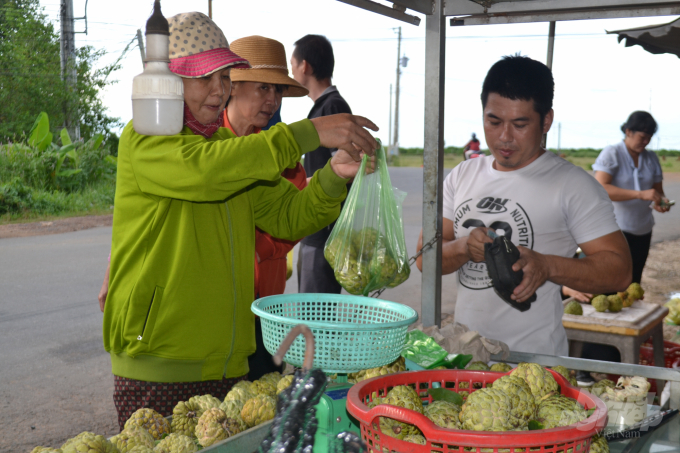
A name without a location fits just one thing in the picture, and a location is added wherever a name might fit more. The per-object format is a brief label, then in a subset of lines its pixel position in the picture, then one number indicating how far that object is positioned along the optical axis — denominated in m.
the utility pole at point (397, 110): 44.12
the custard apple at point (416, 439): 1.18
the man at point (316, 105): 3.61
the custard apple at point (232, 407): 1.44
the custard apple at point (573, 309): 3.70
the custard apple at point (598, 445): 1.29
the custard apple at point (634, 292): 4.00
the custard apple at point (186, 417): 1.43
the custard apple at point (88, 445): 1.21
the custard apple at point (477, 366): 1.75
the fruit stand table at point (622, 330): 3.40
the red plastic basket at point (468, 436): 1.03
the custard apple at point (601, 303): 3.73
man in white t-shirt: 2.17
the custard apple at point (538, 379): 1.45
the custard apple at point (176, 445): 1.27
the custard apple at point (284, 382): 1.48
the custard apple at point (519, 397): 1.24
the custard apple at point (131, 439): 1.29
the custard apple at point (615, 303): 3.74
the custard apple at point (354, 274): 1.96
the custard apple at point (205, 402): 1.50
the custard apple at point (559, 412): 1.25
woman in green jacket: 1.61
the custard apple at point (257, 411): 1.43
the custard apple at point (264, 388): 1.58
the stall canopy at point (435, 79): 2.28
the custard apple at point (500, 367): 1.76
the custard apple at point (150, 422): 1.39
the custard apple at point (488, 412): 1.18
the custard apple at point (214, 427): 1.33
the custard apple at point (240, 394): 1.52
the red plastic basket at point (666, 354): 3.84
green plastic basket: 1.26
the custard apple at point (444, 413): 1.26
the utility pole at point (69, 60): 16.78
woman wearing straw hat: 2.64
